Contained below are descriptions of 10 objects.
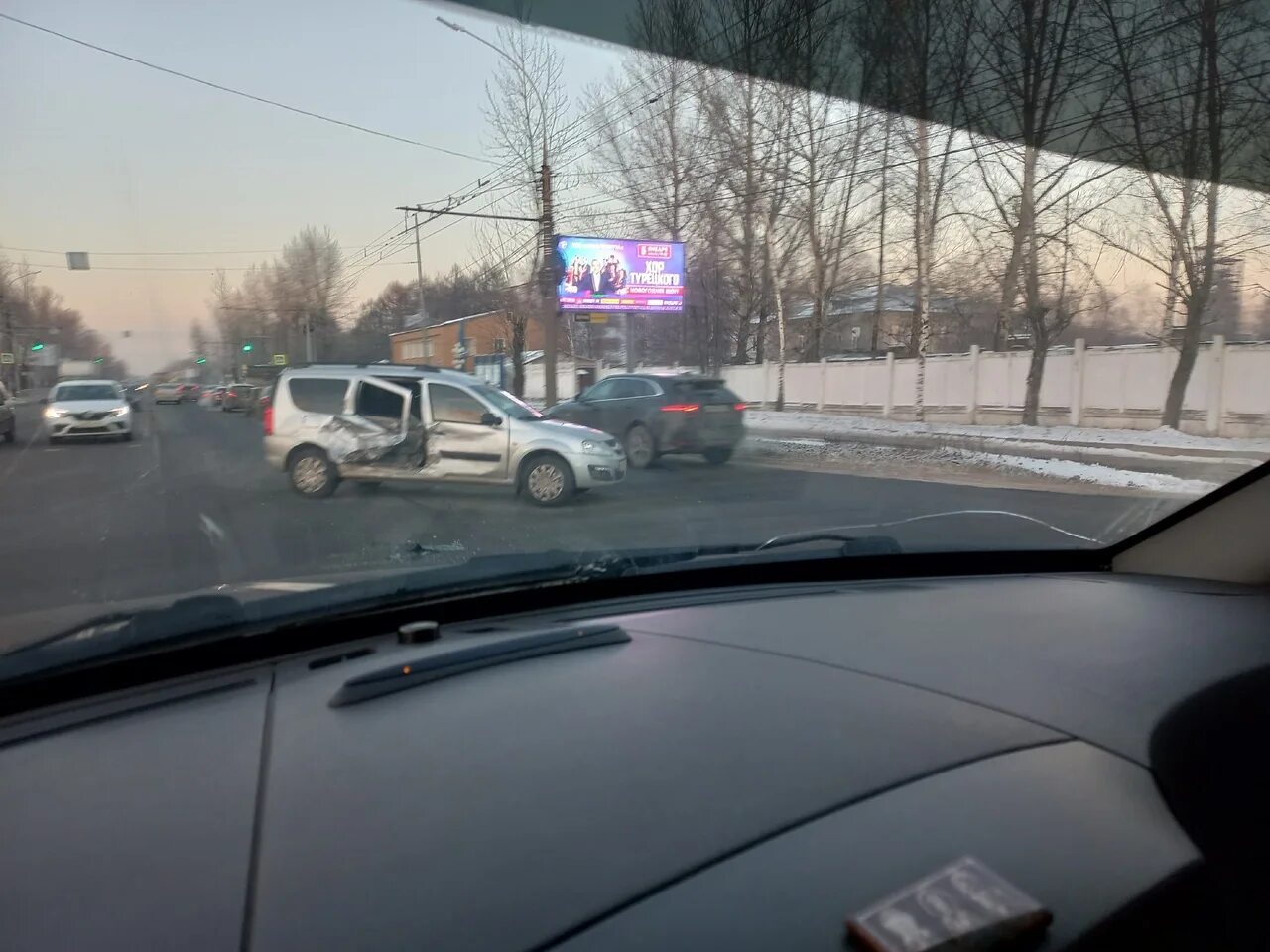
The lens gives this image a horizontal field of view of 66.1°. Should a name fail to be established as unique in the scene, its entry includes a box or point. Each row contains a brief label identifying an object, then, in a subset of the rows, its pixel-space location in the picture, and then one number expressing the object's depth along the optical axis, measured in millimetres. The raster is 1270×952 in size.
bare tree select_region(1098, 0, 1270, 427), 5797
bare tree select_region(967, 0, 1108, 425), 7199
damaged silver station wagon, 7922
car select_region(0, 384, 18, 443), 7135
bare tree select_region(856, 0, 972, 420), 6980
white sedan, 8352
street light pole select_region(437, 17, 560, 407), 7253
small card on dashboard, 1609
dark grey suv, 11953
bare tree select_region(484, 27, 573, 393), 6938
